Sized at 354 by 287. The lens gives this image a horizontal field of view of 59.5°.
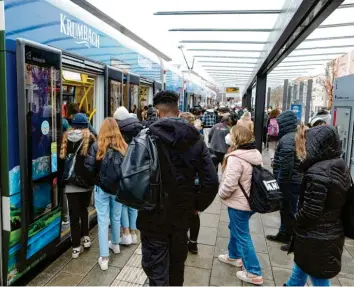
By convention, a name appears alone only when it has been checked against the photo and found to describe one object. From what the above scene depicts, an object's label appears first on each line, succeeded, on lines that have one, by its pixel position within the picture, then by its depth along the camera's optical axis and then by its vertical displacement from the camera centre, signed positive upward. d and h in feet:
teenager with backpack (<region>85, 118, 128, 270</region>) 9.25 -2.00
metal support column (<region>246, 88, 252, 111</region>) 63.13 +1.94
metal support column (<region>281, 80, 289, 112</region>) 48.44 +2.51
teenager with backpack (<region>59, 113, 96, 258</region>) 10.39 -2.32
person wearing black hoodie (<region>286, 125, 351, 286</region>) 6.93 -2.20
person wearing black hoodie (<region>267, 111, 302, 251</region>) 11.82 -2.43
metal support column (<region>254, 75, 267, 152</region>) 26.23 +0.25
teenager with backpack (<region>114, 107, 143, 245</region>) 10.96 -1.16
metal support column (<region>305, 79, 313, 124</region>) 33.92 +1.15
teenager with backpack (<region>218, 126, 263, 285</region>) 9.11 -2.39
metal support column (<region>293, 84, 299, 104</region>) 42.77 +2.30
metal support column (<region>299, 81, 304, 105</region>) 38.35 +2.05
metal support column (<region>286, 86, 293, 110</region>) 48.59 +1.82
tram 8.20 -0.28
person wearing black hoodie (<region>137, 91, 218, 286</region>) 6.32 -1.82
